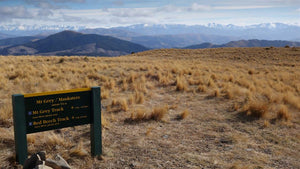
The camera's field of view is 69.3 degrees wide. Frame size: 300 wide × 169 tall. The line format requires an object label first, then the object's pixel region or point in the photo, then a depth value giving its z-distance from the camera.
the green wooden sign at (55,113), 3.89
